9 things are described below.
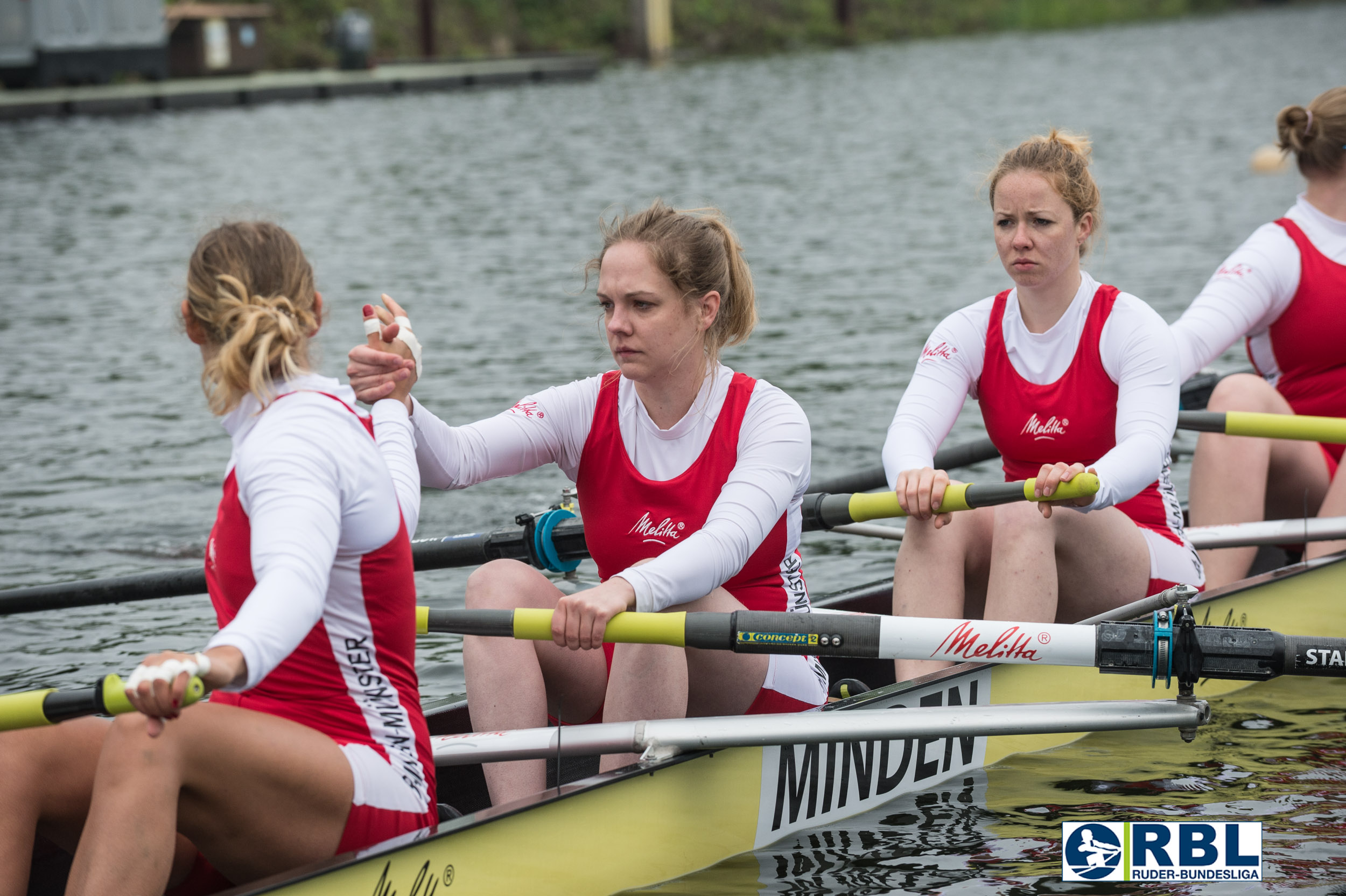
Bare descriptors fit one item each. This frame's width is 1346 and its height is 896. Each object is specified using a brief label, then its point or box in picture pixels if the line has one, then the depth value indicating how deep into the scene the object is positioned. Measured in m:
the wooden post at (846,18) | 87.62
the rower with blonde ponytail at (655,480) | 6.77
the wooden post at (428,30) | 67.50
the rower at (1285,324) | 9.98
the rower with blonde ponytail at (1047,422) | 8.03
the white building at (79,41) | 53.34
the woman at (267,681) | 4.96
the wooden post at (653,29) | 77.81
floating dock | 51.56
